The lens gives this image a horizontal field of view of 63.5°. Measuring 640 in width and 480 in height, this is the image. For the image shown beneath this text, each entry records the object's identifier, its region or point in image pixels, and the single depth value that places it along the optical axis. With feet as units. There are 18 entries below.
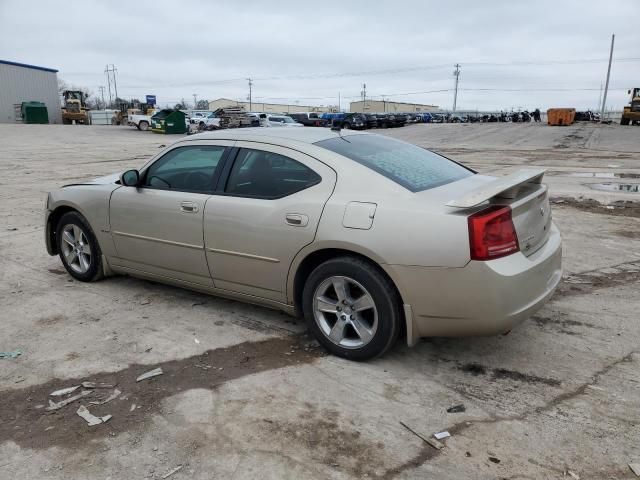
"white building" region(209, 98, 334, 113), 431.02
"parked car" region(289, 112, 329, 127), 162.85
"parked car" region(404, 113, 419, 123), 203.56
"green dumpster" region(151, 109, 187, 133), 131.75
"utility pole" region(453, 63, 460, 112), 355.56
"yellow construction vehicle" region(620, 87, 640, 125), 139.73
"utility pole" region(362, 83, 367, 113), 387.63
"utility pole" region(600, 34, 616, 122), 212.23
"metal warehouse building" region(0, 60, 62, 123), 177.27
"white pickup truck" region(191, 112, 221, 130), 138.41
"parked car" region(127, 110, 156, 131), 148.46
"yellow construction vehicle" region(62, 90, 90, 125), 177.06
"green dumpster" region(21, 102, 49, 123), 170.40
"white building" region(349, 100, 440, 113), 392.06
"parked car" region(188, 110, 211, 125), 142.72
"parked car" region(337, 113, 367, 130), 143.74
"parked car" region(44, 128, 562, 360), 9.91
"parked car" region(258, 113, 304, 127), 118.87
